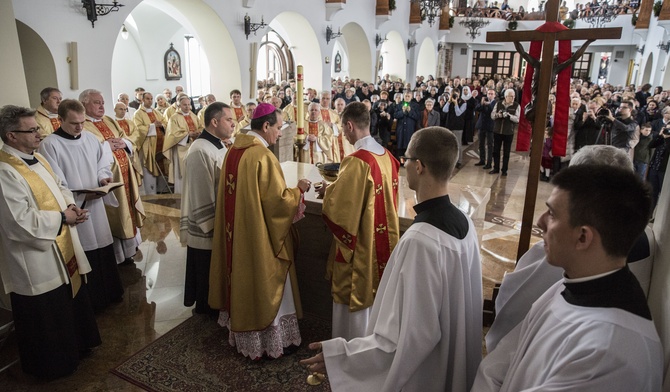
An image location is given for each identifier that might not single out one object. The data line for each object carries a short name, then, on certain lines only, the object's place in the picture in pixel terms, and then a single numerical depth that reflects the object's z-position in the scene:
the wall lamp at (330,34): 12.95
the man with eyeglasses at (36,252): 2.78
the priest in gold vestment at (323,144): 7.89
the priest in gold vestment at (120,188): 4.77
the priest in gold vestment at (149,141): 7.95
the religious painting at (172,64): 16.45
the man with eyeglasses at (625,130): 7.23
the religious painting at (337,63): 21.44
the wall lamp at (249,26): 9.67
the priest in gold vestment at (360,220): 3.03
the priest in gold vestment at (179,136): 7.59
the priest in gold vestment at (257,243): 3.09
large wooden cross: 3.13
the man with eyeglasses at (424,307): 1.65
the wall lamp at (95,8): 6.35
